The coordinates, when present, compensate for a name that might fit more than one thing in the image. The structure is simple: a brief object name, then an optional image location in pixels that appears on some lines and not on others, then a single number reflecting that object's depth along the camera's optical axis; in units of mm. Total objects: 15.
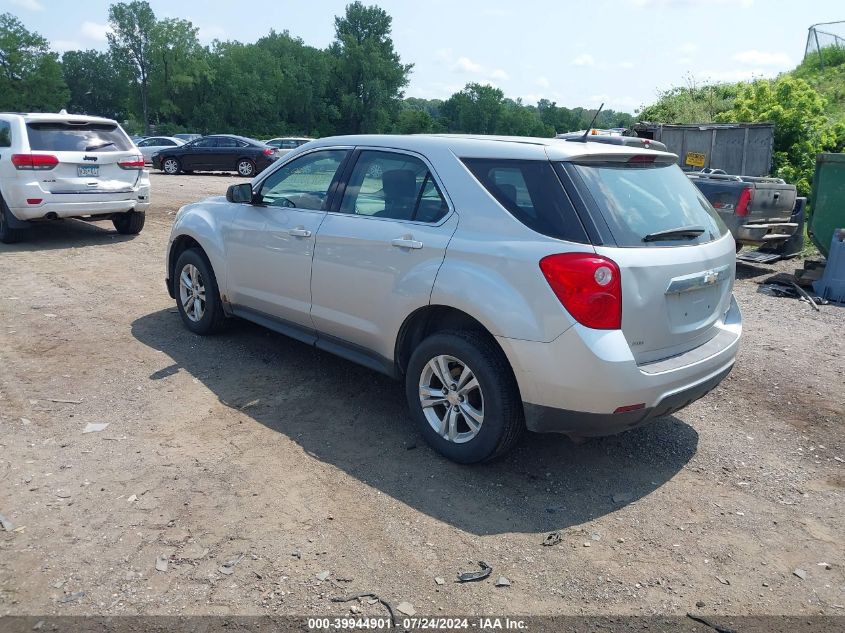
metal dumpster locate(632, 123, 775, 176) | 14977
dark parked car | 25406
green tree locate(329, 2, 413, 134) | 80938
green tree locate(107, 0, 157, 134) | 72562
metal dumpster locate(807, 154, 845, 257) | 9367
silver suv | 3549
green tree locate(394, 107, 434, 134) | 69625
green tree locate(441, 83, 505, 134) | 83812
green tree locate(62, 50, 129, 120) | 94938
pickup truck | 9727
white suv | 9719
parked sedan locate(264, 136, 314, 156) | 28906
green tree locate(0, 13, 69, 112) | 73688
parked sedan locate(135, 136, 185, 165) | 30578
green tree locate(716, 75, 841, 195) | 16109
